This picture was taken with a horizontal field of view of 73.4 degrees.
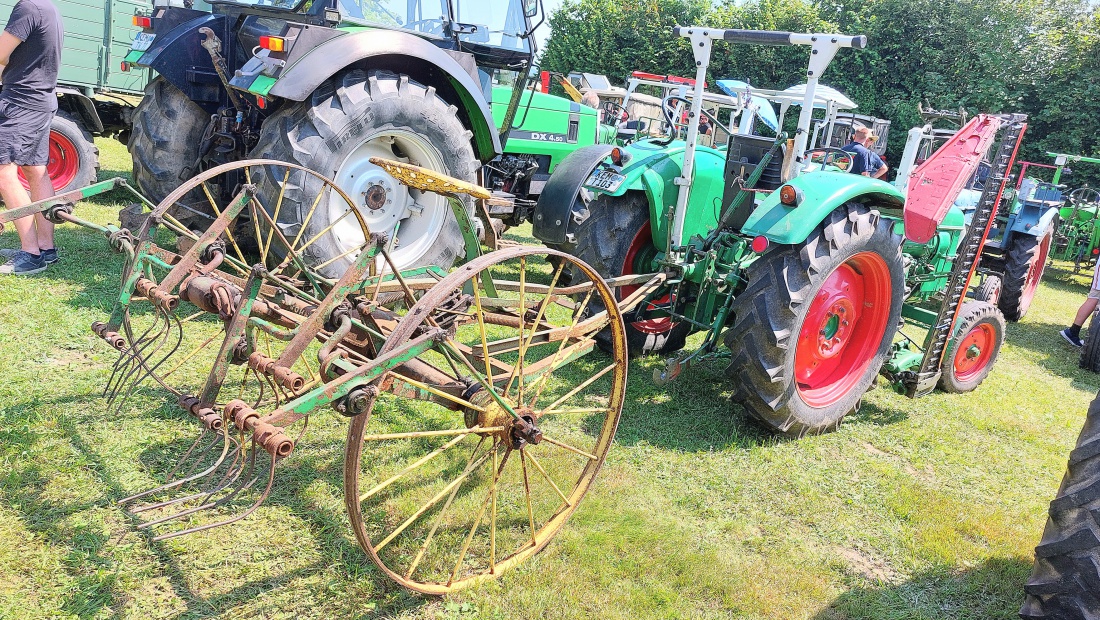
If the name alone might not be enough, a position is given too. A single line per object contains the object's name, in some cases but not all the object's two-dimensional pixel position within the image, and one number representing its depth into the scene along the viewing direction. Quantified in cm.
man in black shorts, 445
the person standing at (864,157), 723
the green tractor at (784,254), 343
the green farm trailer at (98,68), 706
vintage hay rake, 204
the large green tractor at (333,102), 428
